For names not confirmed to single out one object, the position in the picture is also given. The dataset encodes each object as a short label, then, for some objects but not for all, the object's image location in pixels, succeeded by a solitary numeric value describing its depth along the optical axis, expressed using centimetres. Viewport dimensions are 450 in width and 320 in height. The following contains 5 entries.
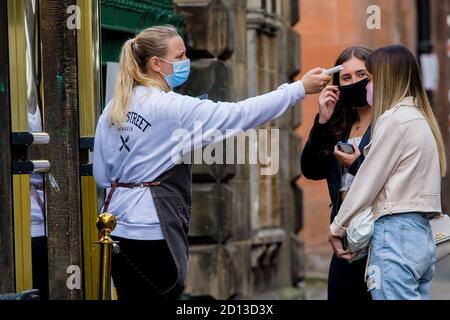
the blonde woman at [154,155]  1043
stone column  1822
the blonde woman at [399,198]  985
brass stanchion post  1050
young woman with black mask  1081
